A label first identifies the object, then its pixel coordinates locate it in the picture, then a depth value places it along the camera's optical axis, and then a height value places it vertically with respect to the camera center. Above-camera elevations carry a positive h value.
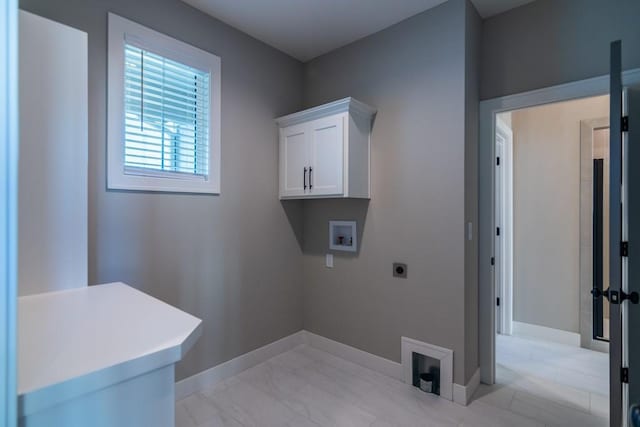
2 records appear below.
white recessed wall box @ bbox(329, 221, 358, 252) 2.78 -0.21
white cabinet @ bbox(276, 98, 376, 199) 2.46 +0.54
